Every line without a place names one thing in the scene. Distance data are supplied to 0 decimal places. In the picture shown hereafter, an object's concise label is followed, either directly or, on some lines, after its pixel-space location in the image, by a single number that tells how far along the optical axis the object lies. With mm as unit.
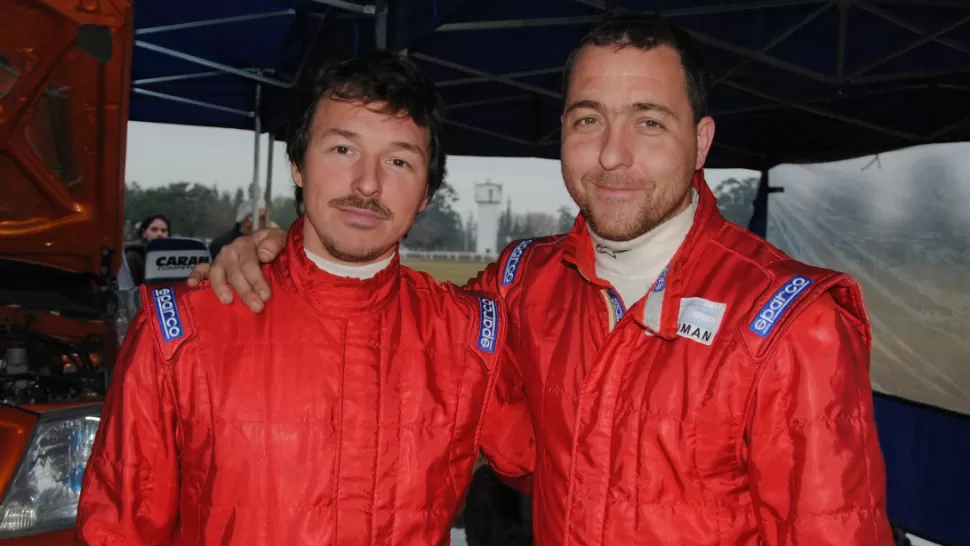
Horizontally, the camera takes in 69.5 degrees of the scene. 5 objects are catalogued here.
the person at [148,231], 6328
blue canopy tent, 4258
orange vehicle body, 2037
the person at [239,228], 7578
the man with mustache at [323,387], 1417
